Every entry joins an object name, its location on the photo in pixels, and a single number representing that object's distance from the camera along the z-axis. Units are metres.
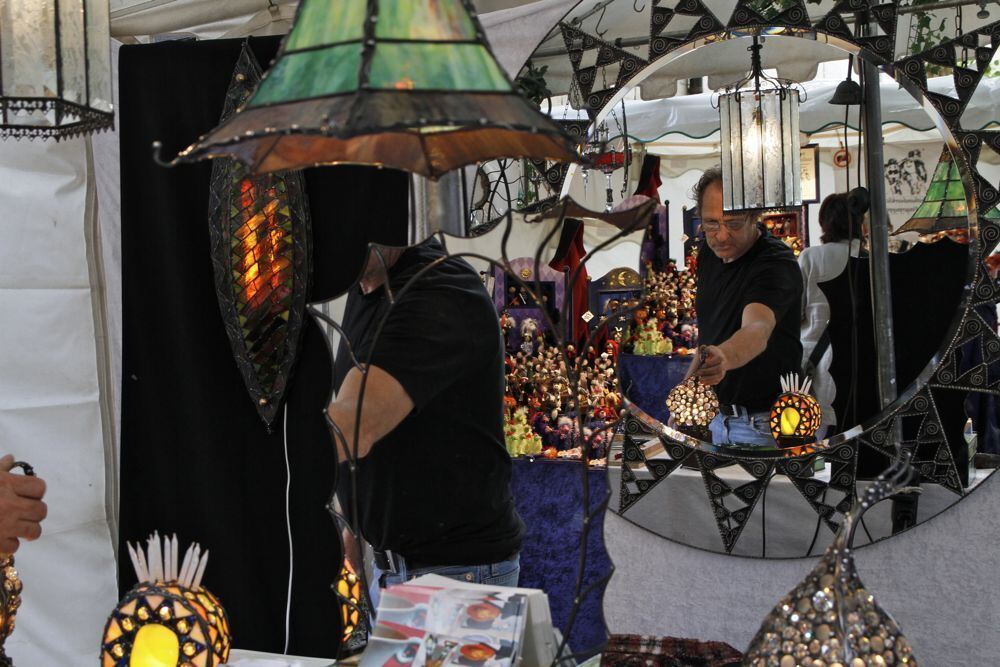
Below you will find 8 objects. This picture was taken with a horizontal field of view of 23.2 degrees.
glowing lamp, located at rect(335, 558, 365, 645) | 4.39
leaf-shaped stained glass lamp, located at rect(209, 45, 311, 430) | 5.45
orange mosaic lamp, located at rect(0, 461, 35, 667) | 4.27
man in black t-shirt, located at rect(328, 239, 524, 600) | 4.40
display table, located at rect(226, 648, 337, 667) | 4.40
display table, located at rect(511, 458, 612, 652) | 4.27
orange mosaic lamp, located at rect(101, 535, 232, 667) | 4.18
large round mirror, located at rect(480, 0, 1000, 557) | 4.89
